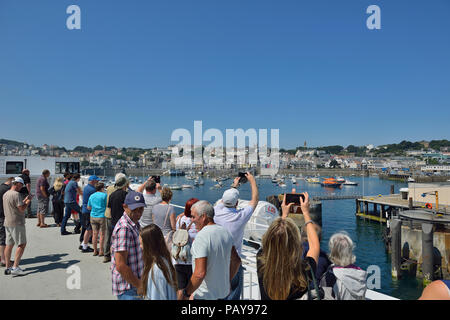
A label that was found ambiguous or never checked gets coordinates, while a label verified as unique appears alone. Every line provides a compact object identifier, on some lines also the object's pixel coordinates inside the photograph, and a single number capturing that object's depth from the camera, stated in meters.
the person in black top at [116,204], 5.34
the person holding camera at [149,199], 4.82
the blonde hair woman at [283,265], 2.31
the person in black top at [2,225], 5.53
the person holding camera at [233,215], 3.45
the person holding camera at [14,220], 5.26
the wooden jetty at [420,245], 16.02
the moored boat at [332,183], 95.25
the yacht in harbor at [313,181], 106.50
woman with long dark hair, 2.56
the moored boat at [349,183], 99.81
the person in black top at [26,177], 8.30
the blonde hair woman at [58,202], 9.04
